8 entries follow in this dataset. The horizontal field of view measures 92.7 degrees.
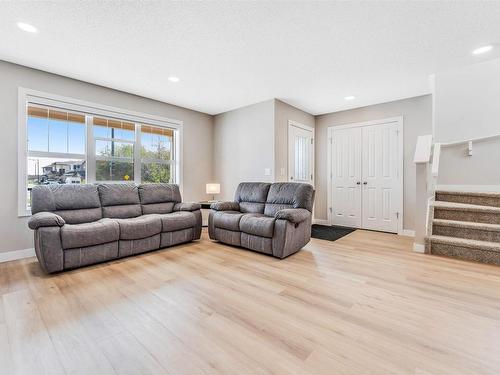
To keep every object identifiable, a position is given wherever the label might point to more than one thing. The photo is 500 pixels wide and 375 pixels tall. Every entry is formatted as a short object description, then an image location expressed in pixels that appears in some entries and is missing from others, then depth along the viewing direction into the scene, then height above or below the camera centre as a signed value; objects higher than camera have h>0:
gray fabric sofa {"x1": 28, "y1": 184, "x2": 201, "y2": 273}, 2.58 -0.47
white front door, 4.86 +0.73
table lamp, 5.25 -0.04
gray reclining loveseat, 3.11 -0.45
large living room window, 3.32 +0.69
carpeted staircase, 2.96 -0.54
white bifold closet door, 4.62 +0.20
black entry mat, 4.25 -0.88
